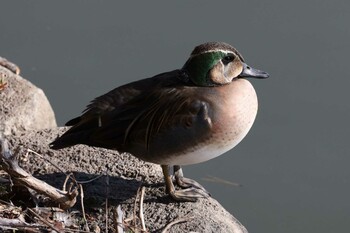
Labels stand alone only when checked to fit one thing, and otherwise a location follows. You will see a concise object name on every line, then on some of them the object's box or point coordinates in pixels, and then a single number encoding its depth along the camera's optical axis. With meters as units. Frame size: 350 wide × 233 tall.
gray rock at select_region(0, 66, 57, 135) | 9.92
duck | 7.84
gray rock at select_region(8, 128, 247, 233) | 8.11
